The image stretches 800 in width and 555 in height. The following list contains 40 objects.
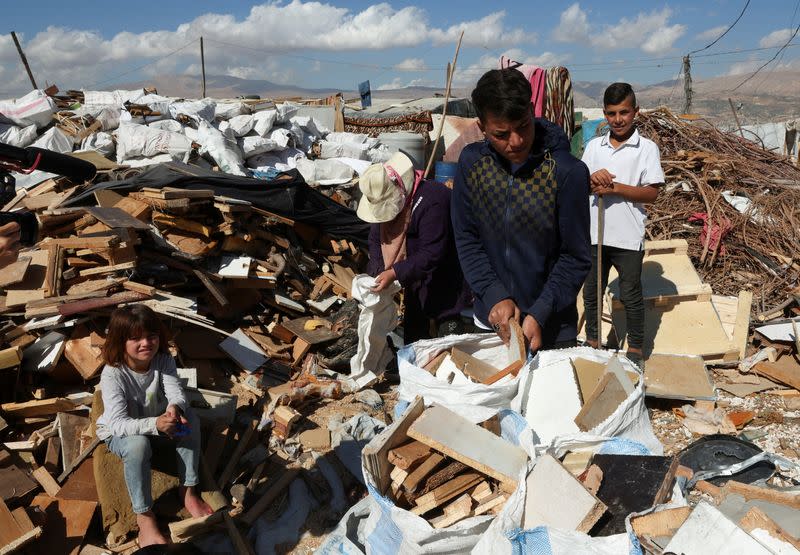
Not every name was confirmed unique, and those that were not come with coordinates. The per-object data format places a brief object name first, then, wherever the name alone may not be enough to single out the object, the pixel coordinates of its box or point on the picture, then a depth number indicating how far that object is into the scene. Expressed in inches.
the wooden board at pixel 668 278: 209.9
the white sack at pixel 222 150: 297.0
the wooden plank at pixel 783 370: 183.6
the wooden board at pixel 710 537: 67.6
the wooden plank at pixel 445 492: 85.9
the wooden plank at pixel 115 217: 190.9
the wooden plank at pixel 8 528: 117.2
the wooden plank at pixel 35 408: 152.2
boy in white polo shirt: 160.9
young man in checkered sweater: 87.8
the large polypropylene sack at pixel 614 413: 95.4
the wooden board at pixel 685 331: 197.6
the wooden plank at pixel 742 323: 199.3
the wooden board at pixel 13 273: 175.5
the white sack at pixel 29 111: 317.4
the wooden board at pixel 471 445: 85.7
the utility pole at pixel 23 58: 705.0
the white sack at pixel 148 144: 289.0
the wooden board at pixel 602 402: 99.2
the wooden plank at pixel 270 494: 133.6
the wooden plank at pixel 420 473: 86.9
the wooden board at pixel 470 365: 107.9
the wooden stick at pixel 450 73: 200.1
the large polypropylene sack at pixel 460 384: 94.8
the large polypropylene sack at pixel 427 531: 80.7
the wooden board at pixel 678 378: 171.6
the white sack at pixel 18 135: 302.7
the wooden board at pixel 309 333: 214.1
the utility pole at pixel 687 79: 916.6
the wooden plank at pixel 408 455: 87.4
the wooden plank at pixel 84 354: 165.2
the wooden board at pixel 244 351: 198.7
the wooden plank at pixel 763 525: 68.7
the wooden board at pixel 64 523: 125.6
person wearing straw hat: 147.6
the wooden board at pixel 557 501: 76.8
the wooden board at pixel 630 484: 80.4
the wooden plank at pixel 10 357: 155.3
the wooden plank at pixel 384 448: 85.6
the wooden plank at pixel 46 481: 134.6
